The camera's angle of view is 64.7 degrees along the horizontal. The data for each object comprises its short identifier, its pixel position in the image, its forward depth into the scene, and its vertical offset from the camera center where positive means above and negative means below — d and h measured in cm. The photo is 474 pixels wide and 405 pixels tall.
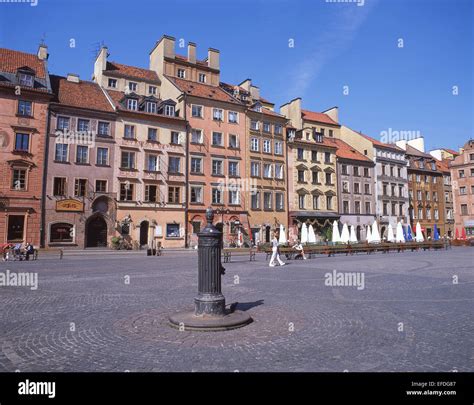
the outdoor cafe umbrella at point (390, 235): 3808 +32
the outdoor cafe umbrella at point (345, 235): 3416 +34
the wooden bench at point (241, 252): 3053 -113
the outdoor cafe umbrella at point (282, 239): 3127 -2
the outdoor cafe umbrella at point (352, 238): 3436 +6
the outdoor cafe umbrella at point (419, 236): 3941 +22
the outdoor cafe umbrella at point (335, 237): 3451 +16
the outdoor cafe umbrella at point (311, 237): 3253 +15
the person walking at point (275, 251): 1862 -60
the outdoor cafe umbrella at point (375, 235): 3553 +30
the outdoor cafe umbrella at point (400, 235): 3753 +36
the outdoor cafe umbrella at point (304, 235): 3207 +28
